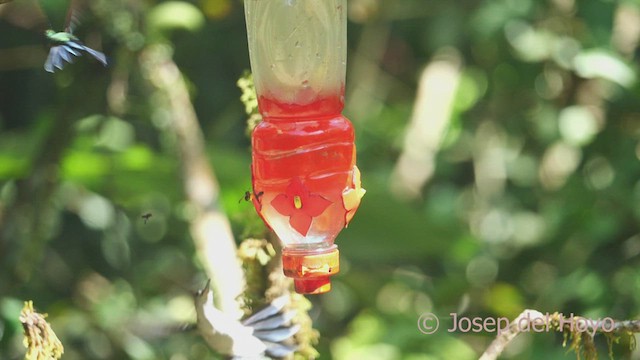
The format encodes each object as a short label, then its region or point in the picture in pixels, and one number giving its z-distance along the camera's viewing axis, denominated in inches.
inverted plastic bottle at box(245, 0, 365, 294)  122.8
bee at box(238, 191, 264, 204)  123.5
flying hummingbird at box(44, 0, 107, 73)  120.3
